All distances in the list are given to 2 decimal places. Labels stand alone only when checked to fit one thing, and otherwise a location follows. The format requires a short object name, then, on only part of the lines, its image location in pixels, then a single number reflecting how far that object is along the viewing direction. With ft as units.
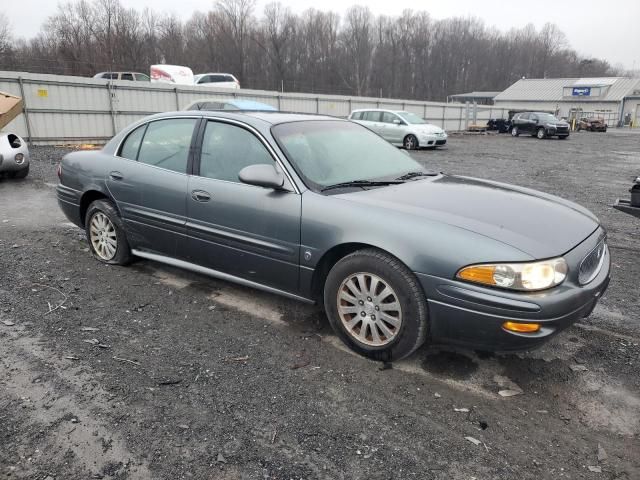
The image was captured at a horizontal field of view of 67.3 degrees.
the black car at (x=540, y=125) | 95.91
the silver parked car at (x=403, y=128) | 61.87
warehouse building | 177.88
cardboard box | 29.50
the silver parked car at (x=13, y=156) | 28.73
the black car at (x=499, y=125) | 115.34
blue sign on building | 187.11
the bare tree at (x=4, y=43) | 127.79
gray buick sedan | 8.81
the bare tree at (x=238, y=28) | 221.46
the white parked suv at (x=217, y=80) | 84.79
